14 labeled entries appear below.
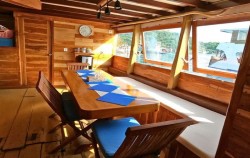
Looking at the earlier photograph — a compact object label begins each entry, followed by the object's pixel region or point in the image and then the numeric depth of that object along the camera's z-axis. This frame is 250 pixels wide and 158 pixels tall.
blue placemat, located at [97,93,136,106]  1.65
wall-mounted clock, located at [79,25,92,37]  4.79
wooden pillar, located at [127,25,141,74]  4.07
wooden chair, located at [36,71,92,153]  1.81
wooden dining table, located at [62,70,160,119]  1.44
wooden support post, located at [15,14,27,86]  4.16
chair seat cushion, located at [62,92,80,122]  2.01
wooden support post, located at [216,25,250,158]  1.00
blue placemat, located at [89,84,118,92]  2.05
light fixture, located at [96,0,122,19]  2.07
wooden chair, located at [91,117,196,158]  1.05
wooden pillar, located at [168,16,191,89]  2.65
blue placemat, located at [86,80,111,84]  2.38
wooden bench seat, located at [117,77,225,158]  1.41
